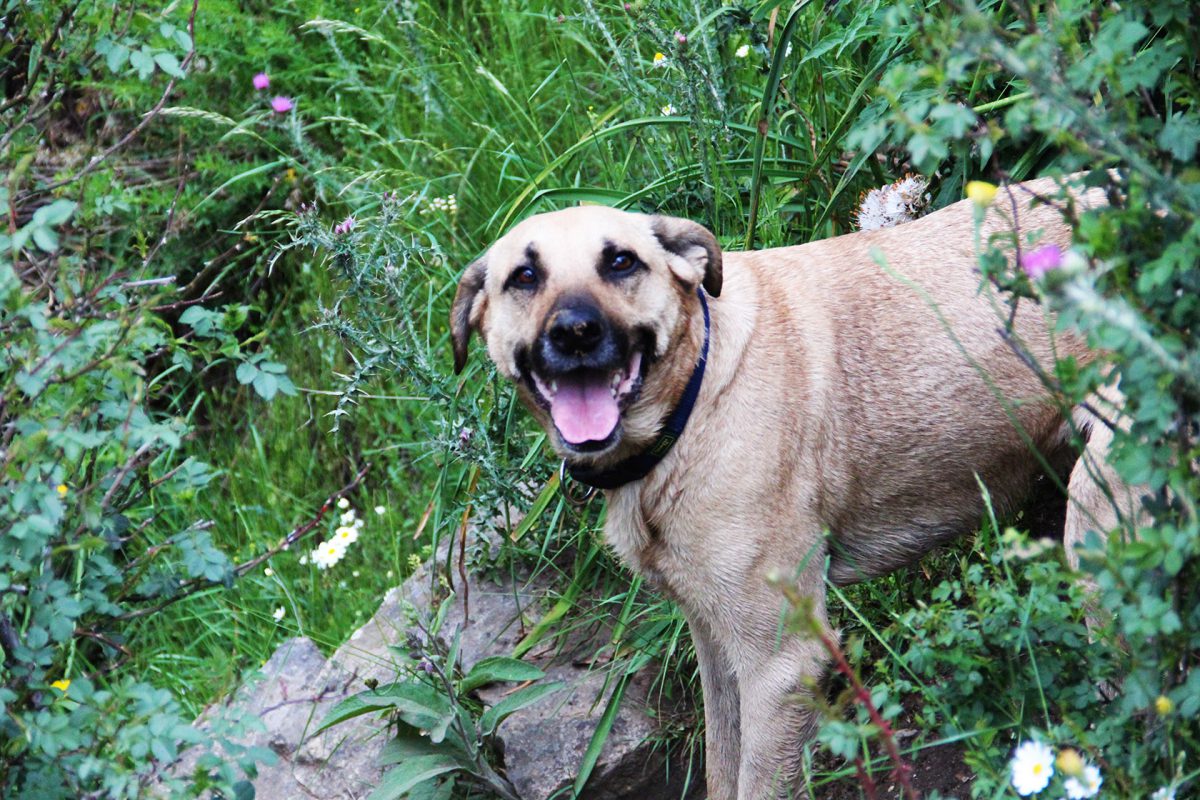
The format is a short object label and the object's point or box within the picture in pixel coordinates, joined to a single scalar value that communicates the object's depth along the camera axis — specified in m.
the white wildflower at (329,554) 4.19
